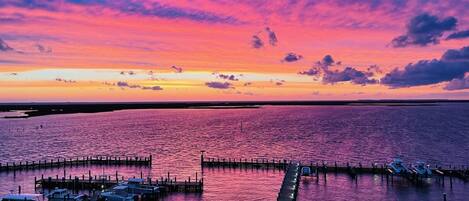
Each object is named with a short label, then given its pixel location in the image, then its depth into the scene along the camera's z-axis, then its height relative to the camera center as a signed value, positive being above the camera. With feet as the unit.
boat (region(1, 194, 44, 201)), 165.48 -33.87
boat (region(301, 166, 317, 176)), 223.92 -32.96
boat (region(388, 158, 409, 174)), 222.07 -31.48
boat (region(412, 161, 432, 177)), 213.46 -31.50
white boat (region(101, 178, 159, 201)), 176.65 -34.88
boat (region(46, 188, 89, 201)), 173.17 -35.14
